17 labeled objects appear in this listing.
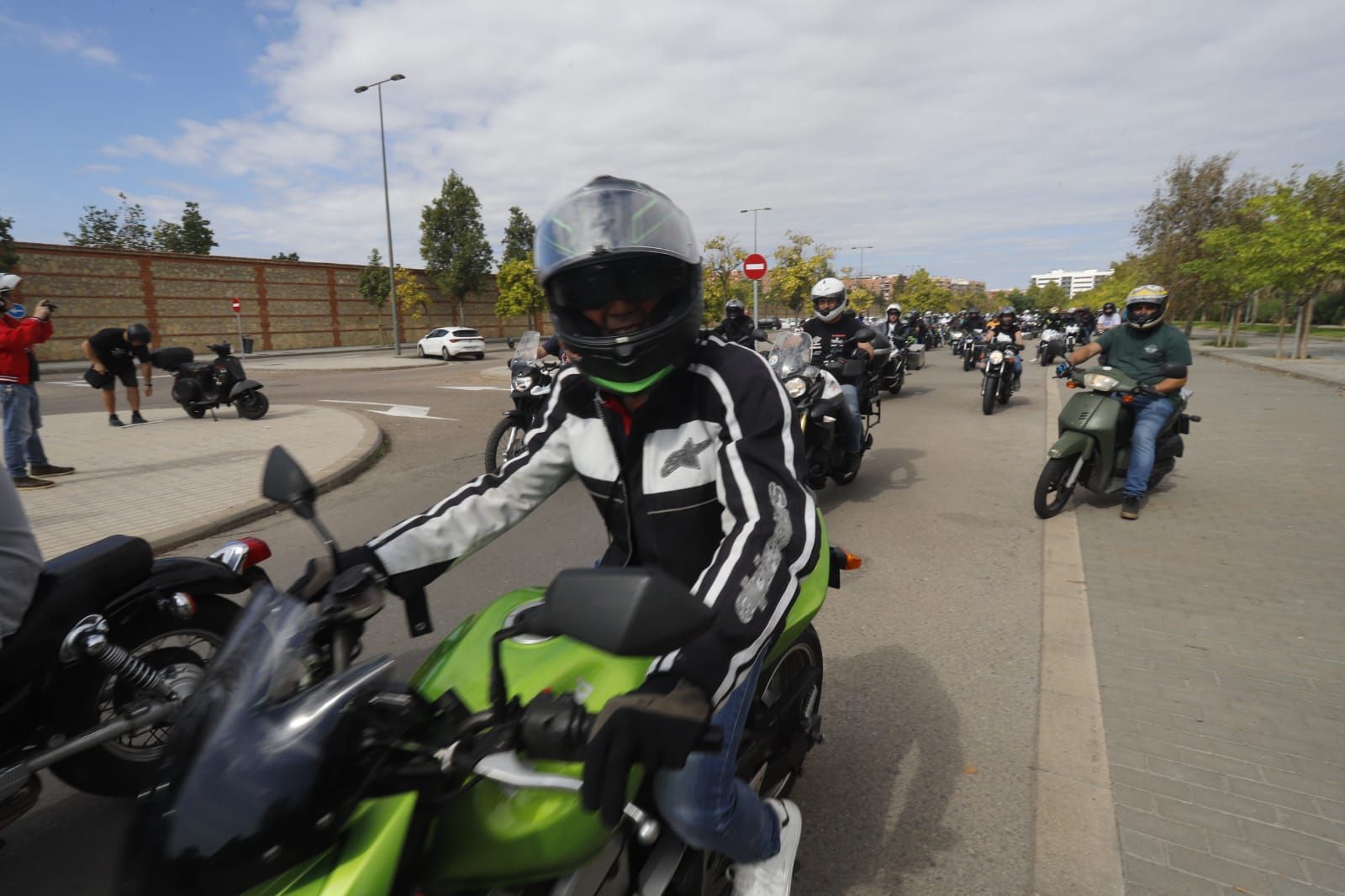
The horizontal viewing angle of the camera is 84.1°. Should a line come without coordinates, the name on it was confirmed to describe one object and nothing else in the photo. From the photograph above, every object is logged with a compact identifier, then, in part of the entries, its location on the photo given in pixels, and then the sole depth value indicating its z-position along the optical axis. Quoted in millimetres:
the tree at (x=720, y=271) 37562
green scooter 6020
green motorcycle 1019
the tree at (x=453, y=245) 47062
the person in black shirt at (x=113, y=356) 10953
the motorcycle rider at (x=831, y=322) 7734
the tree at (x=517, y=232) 55312
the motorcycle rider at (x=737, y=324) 9650
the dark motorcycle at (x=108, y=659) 2496
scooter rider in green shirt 6000
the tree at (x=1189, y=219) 34094
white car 30266
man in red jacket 7457
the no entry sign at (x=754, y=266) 17266
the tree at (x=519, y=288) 42991
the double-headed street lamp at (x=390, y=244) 29359
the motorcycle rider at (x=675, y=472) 1695
